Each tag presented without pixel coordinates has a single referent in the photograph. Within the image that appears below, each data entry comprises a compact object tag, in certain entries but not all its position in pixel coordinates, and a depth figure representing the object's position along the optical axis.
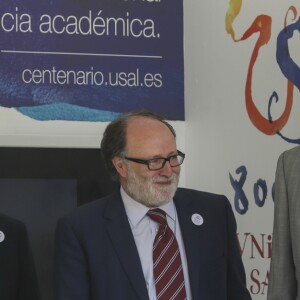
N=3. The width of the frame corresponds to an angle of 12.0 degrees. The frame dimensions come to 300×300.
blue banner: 7.07
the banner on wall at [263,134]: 7.14
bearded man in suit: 5.52
